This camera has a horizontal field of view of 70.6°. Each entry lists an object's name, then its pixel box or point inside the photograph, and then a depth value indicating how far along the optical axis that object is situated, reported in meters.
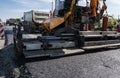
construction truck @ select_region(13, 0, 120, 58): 2.86
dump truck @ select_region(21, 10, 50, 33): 9.12
